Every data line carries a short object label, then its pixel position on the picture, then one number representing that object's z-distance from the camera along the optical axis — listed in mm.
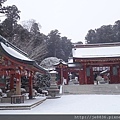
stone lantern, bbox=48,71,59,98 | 19109
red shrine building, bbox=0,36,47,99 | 11836
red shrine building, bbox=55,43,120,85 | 30109
